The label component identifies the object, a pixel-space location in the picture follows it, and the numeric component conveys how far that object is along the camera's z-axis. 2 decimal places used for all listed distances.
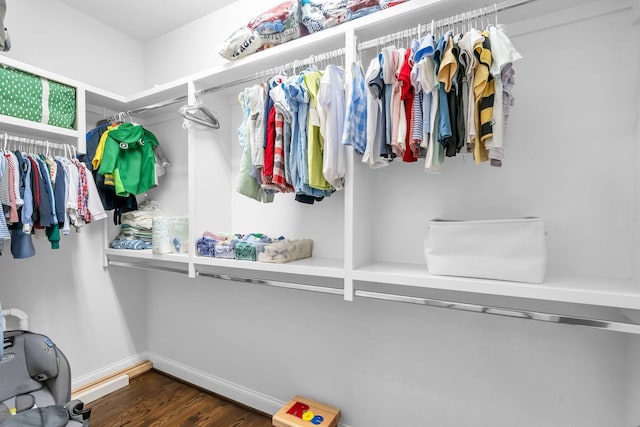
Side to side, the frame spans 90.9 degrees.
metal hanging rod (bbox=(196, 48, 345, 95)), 1.52
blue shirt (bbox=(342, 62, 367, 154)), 1.27
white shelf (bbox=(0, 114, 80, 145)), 1.67
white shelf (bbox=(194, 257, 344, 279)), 1.46
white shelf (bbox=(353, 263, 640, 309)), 0.97
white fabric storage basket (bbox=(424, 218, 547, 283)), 1.09
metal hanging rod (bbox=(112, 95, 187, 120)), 2.09
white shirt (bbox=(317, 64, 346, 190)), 1.35
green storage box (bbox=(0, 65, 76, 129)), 1.66
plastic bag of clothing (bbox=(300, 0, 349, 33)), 1.49
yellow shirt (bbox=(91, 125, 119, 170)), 2.06
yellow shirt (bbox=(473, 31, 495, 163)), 1.07
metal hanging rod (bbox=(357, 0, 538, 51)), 1.18
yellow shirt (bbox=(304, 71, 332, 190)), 1.40
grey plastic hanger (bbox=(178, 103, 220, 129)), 1.87
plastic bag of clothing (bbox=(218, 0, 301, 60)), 1.58
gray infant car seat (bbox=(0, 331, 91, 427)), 1.60
